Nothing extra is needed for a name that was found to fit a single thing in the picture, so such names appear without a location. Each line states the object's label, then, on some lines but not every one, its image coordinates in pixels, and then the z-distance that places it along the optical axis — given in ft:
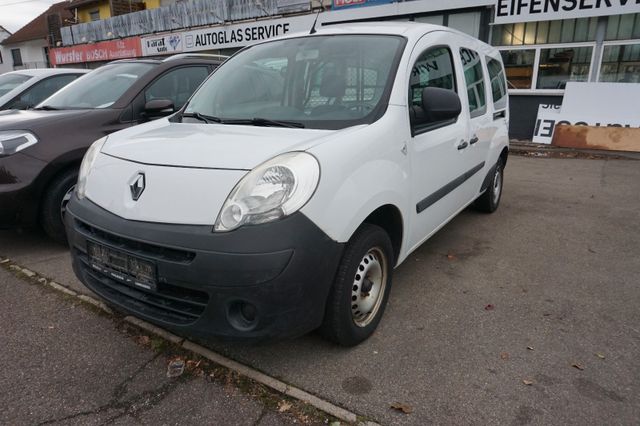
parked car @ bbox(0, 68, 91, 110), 20.03
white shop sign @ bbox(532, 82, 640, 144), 29.55
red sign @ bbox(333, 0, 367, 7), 38.36
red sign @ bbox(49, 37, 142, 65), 61.21
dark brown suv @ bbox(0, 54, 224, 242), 11.86
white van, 6.51
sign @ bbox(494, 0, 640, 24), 28.68
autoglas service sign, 42.73
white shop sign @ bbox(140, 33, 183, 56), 53.57
